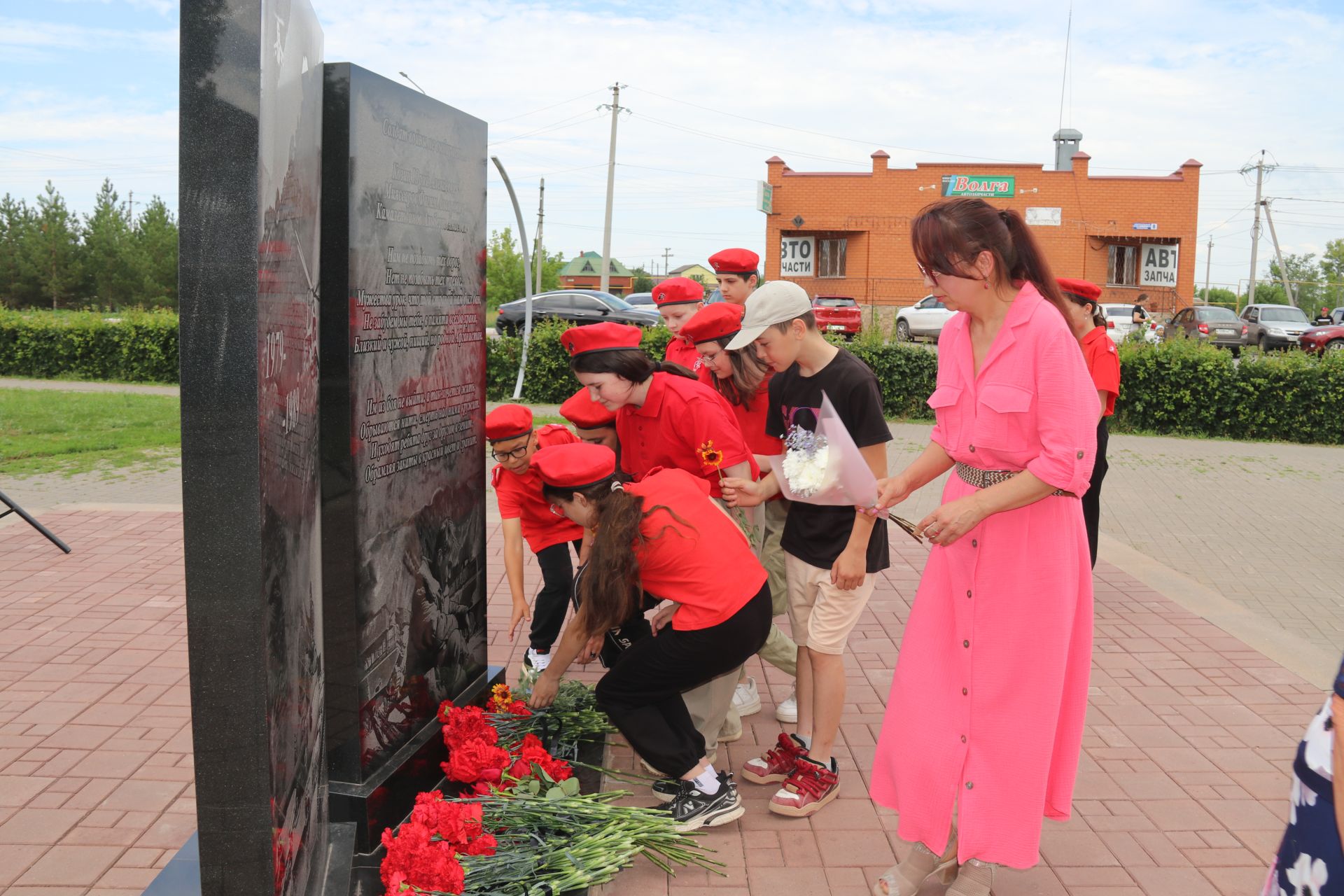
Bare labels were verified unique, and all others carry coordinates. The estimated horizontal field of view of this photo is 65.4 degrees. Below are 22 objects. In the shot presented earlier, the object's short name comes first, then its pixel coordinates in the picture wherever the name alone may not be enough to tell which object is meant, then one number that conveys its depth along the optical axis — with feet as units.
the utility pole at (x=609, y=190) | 114.11
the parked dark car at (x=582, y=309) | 79.15
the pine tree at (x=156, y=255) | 165.68
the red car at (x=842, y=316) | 90.27
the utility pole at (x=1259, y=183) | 177.47
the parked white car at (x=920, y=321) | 91.35
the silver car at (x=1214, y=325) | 91.09
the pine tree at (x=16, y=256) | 167.43
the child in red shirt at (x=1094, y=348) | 17.17
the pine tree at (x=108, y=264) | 169.89
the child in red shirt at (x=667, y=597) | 10.32
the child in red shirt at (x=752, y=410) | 13.34
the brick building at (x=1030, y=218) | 119.65
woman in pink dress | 8.42
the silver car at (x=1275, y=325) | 95.20
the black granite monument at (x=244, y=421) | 6.05
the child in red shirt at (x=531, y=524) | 12.94
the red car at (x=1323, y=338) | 90.25
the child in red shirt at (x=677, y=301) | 17.51
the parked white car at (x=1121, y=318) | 84.09
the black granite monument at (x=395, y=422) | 9.18
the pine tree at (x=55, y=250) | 168.04
